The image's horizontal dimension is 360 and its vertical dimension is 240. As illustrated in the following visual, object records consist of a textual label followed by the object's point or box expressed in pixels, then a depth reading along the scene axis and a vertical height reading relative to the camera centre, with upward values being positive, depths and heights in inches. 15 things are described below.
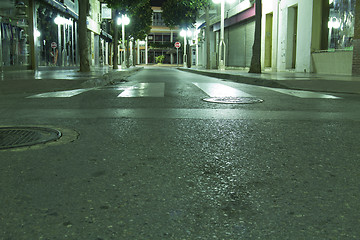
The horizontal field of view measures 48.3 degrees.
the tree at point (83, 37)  637.3 +49.0
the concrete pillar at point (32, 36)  820.6 +65.1
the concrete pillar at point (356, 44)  621.0 +36.8
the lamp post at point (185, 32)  1766.6 +161.8
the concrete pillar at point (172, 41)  3469.5 +173.9
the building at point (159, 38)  3481.8 +261.4
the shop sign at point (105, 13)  1576.0 +214.9
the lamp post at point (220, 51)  1075.3 +44.9
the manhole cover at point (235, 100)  241.9 -19.8
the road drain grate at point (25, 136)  115.6 -21.4
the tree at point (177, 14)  1632.6 +220.0
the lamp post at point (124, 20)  1368.2 +169.9
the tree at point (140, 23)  1927.9 +217.6
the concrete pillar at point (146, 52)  3196.4 +125.1
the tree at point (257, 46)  694.9 +38.2
